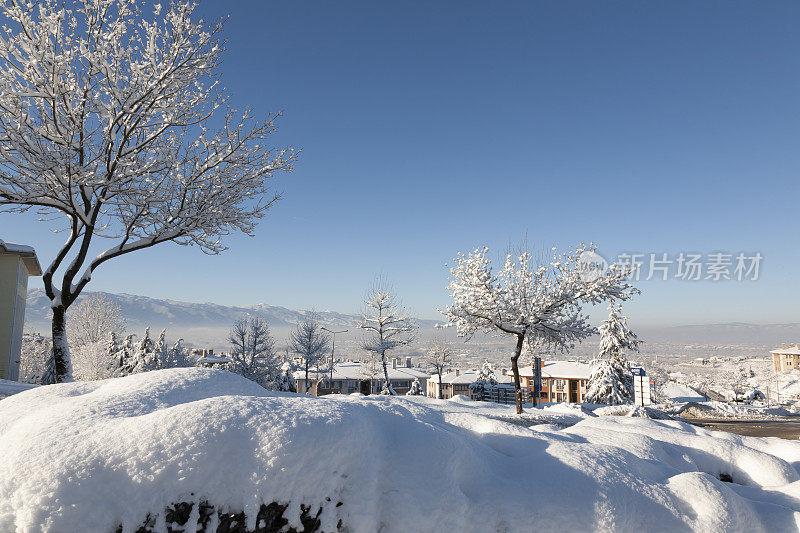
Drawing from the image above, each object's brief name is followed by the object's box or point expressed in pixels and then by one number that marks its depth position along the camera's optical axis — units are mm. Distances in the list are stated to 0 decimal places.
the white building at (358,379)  63344
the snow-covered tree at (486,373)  51584
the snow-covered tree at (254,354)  35625
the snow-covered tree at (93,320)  40000
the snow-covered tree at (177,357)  34281
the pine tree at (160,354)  33625
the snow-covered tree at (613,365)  34031
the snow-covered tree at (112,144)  8102
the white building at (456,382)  75312
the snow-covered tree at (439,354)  56094
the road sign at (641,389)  24516
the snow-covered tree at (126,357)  34500
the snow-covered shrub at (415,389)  56888
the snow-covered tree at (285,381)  38828
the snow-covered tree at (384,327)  35094
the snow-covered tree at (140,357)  33112
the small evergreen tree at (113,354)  33822
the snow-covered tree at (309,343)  41719
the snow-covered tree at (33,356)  39094
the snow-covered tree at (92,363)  29516
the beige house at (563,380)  62000
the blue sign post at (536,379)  20359
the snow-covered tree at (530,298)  16578
